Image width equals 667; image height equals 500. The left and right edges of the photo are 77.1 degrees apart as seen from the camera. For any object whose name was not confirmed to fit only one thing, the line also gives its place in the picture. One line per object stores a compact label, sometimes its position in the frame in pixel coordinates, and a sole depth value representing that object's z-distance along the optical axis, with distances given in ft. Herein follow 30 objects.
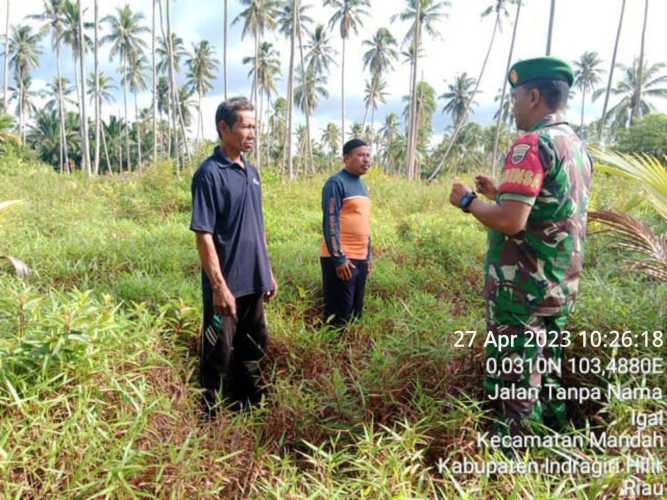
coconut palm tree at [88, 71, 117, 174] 107.55
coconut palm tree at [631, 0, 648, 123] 66.57
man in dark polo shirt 7.55
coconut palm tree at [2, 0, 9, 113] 81.64
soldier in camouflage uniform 5.72
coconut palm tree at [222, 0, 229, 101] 71.48
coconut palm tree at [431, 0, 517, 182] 77.41
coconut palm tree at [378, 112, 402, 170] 164.04
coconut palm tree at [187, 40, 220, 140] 119.75
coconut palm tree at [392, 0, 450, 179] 81.10
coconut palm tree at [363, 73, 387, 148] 127.73
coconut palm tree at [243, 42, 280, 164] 108.88
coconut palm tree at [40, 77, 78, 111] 117.29
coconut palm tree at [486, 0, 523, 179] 63.72
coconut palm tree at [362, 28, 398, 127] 112.37
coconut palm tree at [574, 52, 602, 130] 127.03
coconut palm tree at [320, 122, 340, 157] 158.61
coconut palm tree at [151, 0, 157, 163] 69.10
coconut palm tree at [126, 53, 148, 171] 111.94
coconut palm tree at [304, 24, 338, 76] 109.09
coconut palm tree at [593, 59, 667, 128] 98.53
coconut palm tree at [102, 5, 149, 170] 99.91
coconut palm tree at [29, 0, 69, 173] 89.25
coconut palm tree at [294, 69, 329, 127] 115.89
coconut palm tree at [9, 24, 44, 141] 108.88
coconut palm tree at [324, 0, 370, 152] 94.07
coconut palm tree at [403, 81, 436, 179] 116.26
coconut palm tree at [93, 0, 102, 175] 67.14
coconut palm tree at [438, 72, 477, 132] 132.16
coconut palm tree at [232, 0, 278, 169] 84.28
